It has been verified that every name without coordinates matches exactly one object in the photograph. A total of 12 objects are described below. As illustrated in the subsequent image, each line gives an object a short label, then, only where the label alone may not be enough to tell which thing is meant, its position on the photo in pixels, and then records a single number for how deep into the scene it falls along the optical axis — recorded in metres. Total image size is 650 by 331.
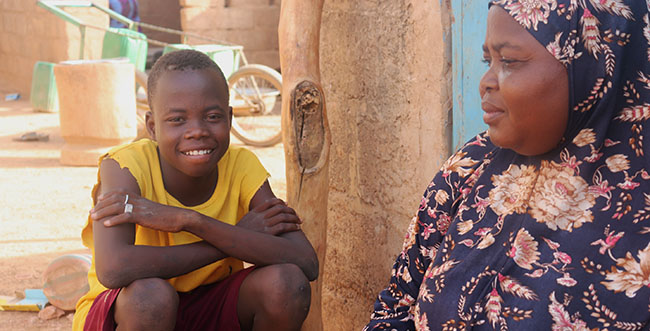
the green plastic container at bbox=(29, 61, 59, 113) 10.20
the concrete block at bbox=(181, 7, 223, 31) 10.86
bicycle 8.14
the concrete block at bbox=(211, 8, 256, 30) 11.05
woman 1.55
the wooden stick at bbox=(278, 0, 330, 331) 2.84
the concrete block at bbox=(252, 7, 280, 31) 11.27
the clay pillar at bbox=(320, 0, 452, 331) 2.71
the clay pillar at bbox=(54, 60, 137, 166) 7.31
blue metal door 2.42
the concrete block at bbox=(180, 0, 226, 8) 10.84
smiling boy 2.14
